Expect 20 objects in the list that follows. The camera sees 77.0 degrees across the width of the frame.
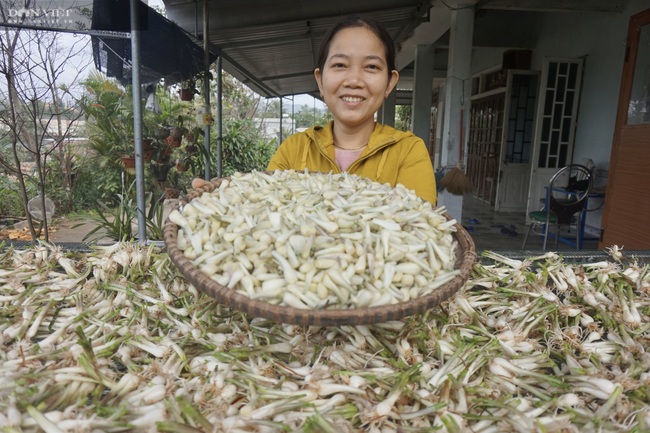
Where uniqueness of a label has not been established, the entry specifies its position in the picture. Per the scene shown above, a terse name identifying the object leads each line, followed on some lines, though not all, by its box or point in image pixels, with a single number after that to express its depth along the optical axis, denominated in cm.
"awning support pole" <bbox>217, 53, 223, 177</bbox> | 559
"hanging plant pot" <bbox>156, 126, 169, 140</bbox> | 444
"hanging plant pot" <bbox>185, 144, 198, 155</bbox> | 486
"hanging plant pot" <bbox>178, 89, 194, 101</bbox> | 456
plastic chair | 416
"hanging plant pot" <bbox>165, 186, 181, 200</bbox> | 428
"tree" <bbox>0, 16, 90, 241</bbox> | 341
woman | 151
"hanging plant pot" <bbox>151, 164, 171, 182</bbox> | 457
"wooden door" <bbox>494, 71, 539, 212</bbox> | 670
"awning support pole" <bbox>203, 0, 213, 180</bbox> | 385
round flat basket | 86
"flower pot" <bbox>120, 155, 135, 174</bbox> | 451
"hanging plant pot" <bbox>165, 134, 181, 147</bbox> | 439
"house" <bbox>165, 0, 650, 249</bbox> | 386
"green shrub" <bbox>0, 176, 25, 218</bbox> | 636
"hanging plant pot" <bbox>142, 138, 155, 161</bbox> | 429
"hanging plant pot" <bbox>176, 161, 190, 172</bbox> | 473
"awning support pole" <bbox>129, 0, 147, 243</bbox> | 257
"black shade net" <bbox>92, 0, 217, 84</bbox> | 262
